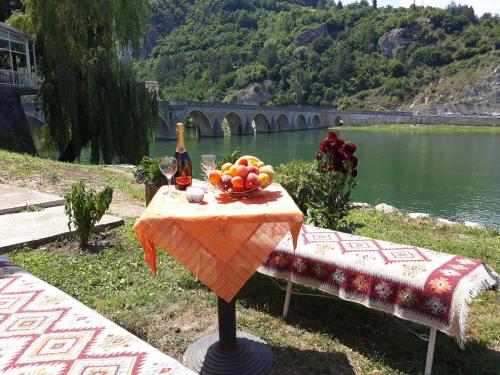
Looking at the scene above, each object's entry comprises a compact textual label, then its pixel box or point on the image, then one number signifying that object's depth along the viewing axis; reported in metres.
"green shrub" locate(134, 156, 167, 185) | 5.73
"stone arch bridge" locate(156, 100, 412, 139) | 38.00
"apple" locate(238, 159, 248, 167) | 2.71
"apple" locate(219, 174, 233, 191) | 2.52
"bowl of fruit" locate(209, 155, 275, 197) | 2.53
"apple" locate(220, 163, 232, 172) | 2.66
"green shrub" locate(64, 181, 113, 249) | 4.04
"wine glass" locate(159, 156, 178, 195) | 2.92
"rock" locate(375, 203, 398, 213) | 7.43
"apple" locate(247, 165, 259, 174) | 2.59
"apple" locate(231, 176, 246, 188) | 2.52
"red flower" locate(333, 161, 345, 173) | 4.24
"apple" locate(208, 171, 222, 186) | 2.58
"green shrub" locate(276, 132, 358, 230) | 4.19
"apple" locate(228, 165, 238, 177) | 2.58
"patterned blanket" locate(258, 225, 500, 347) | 2.40
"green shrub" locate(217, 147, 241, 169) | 6.30
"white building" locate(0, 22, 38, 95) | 12.39
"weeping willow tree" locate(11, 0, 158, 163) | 11.54
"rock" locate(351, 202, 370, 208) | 7.56
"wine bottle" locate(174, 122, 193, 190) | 2.98
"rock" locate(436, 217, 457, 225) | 6.55
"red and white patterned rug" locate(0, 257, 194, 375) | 1.80
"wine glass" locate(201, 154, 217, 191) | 3.06
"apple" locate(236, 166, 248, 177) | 2.56
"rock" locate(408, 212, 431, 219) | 6.86
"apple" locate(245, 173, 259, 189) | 2.52
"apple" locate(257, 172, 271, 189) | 2.57
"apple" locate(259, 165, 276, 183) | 2.65
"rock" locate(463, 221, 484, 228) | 6.58
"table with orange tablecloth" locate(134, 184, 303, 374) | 2.23
